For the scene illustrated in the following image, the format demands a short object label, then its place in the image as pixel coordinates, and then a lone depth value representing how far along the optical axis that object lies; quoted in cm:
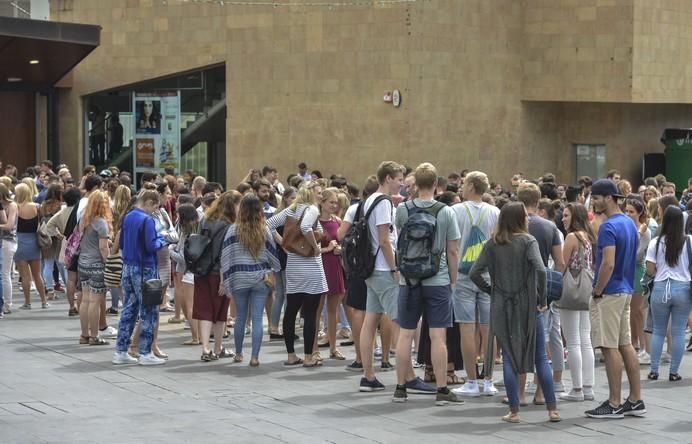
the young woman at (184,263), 1395
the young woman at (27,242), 1736
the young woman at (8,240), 1662
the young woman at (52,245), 1803
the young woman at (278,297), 1465
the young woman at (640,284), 1302
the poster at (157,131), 2972
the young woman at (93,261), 1395
